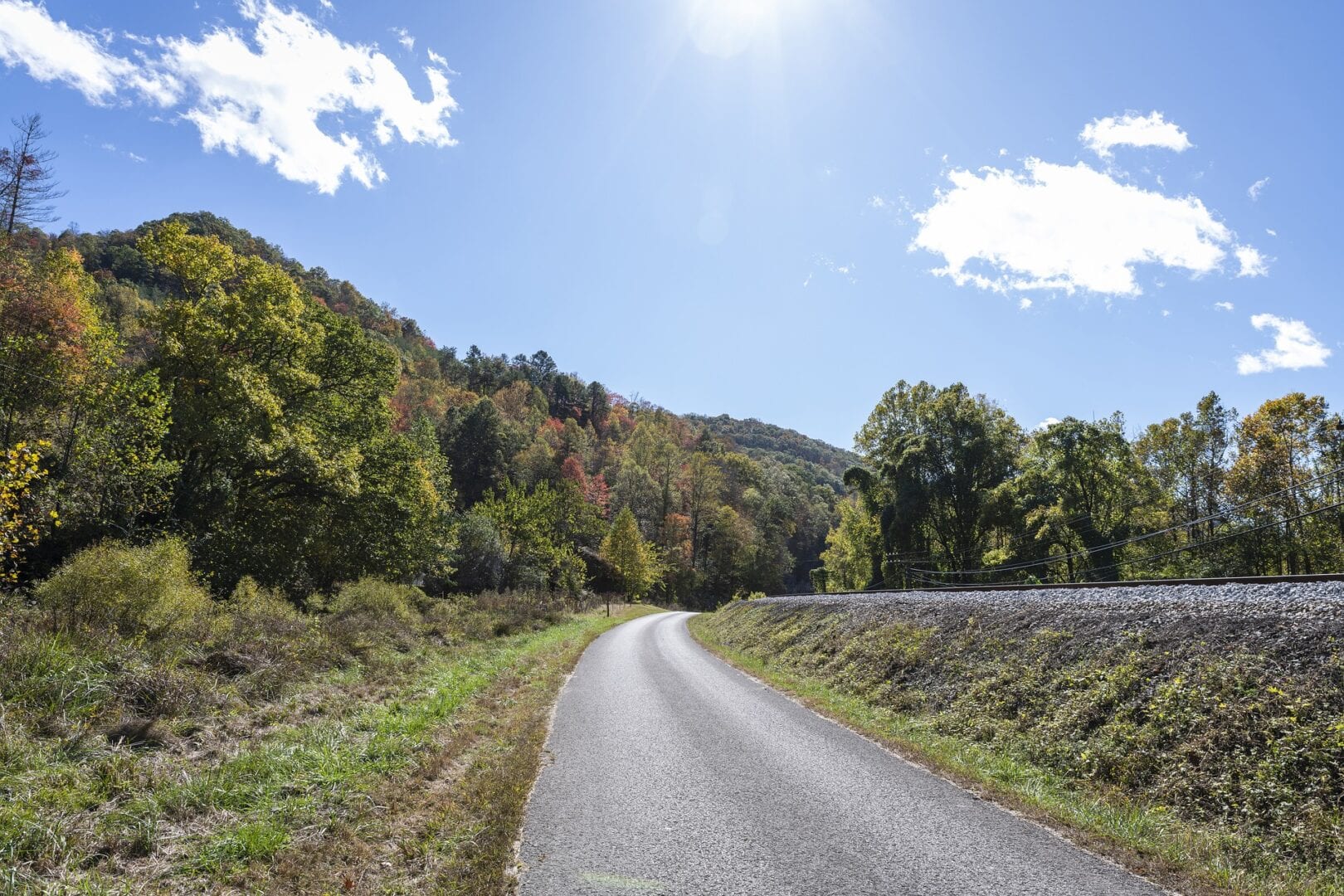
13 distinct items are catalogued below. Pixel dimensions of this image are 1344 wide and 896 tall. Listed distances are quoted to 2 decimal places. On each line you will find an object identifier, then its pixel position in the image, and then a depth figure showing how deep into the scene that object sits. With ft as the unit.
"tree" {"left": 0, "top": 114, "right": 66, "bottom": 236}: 77.10
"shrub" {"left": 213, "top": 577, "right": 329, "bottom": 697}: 33.45
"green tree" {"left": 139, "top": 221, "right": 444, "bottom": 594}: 65.41
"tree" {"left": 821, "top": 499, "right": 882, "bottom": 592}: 160.04
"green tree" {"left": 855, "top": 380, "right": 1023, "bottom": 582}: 130.62
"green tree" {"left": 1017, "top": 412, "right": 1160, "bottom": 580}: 110.01
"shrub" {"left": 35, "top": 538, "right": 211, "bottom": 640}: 33.37
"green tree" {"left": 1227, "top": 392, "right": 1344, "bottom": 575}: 90.48
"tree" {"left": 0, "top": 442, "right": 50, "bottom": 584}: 25.49
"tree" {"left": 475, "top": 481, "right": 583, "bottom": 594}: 140.87
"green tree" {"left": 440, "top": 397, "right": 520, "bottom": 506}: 244.01
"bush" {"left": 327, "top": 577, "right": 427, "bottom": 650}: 51.51
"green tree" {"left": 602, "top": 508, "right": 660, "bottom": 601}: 188.55
